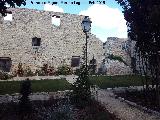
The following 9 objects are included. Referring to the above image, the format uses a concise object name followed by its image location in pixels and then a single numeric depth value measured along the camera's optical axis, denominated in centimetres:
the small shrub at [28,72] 1114
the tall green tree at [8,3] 480
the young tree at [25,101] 475
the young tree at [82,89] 545
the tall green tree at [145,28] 519
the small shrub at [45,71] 1138
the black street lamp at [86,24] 621
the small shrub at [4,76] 979
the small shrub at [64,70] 1159
